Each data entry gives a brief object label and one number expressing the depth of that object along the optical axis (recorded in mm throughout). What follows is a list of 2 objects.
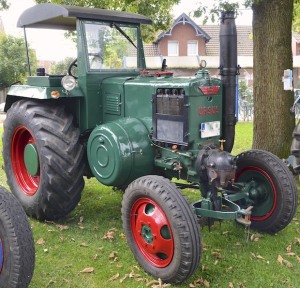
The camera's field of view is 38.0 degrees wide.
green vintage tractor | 3832
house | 28578
